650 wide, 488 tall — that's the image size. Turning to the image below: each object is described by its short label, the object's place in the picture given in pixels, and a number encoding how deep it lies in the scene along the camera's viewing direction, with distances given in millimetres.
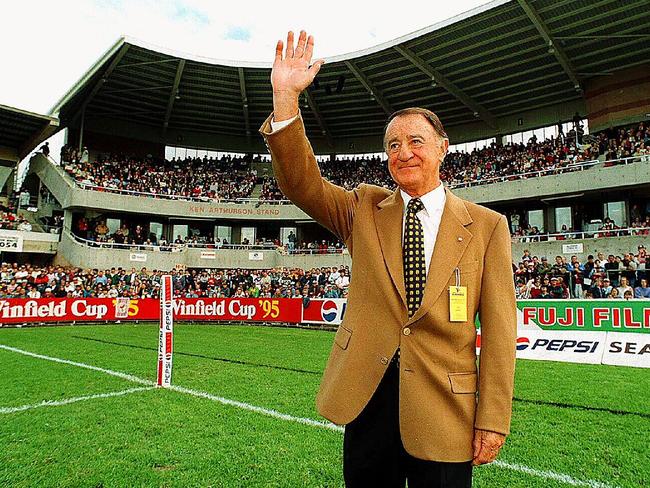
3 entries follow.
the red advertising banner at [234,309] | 23219
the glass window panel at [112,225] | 36781
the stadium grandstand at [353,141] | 25750
